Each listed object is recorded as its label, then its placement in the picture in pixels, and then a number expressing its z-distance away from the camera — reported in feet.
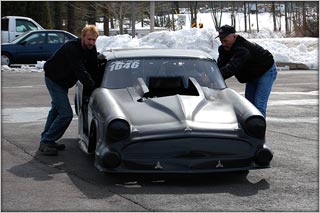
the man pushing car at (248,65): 28.96
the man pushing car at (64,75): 27.89
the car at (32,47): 82.99
